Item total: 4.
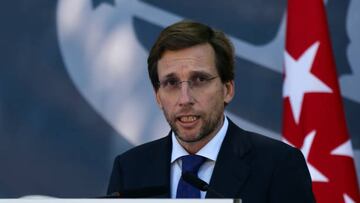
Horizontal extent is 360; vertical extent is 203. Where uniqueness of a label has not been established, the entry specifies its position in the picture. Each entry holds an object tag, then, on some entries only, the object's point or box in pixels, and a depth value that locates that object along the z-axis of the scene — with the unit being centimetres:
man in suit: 431
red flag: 751
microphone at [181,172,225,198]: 393
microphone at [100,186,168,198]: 404
